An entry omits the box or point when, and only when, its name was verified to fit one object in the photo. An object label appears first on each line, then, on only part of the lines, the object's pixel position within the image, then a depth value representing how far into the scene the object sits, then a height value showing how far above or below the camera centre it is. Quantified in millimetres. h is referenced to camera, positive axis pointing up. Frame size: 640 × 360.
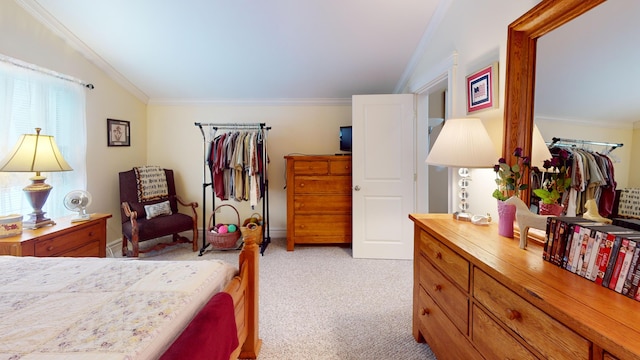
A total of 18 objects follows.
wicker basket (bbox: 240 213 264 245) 3337 -674
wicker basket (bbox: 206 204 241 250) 3240 -773
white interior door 3029 -5
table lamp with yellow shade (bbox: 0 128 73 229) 1845 +76
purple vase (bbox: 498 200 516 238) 1316 -209
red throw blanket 801 -518
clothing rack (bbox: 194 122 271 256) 3292 +49
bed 768 -462
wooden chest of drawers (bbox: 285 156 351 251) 3354 -313
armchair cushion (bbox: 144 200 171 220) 3188 -413
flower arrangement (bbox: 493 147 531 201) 1343 -2
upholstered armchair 2969 -428
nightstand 1690 -451
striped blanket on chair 3244 -105
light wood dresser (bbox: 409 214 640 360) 660 -399
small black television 3583 +481
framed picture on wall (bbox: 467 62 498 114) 1686 +563
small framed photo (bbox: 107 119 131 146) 3197 +506
